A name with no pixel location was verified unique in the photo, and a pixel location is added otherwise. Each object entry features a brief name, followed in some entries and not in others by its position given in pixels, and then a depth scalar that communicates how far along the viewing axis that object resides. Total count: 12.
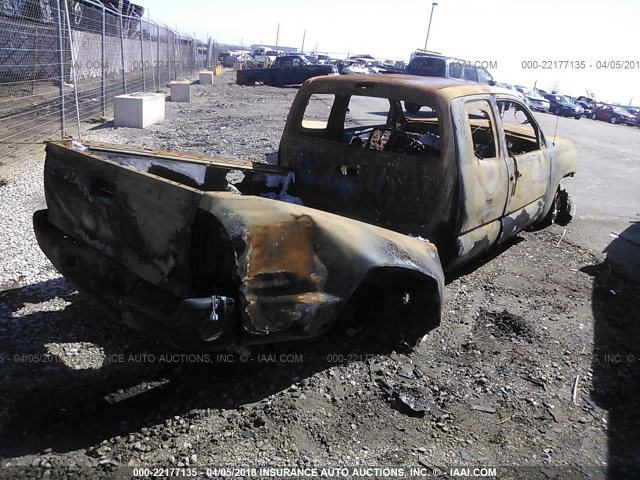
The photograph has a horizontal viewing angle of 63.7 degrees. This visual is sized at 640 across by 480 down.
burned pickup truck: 2.53
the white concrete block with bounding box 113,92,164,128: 10.92
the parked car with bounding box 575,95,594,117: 31.02
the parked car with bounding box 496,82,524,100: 19.88
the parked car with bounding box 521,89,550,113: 28.43
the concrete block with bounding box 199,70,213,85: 26.84
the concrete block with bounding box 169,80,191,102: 17.14
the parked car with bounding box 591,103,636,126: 29.19
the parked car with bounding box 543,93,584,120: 28.03
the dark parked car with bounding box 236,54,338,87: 26.72
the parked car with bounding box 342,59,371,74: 29.82
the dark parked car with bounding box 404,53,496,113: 15.90
